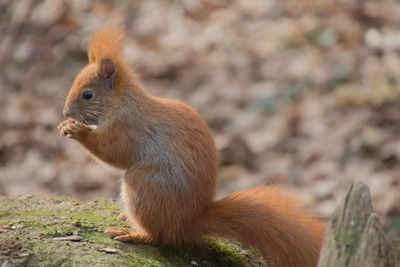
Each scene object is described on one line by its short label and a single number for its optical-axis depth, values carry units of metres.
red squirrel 5.11
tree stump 3.79
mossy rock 4.71
